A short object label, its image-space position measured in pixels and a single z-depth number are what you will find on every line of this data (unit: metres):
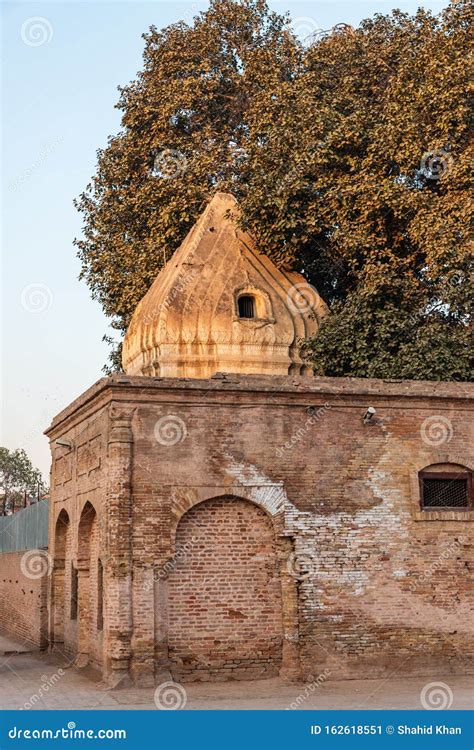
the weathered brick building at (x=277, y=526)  15.09
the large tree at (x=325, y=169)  19.42
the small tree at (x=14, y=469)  69.12
